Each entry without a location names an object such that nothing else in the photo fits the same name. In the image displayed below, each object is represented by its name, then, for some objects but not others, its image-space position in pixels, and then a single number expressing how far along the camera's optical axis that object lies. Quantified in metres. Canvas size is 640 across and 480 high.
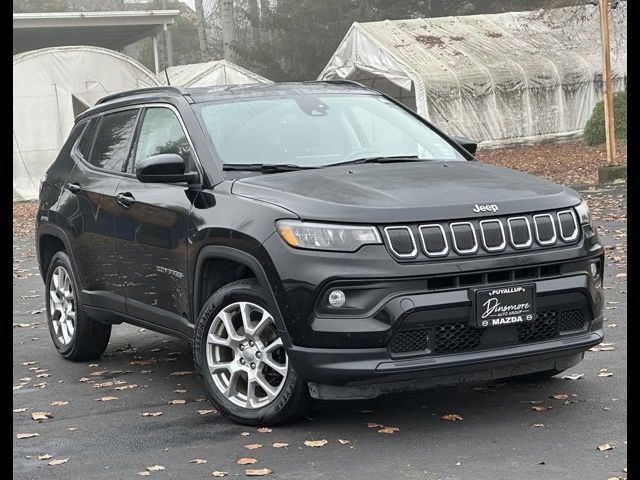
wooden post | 22.33
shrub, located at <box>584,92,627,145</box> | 32.56
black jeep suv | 5.91
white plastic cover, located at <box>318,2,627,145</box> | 35.84
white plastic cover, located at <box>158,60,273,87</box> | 37.47
